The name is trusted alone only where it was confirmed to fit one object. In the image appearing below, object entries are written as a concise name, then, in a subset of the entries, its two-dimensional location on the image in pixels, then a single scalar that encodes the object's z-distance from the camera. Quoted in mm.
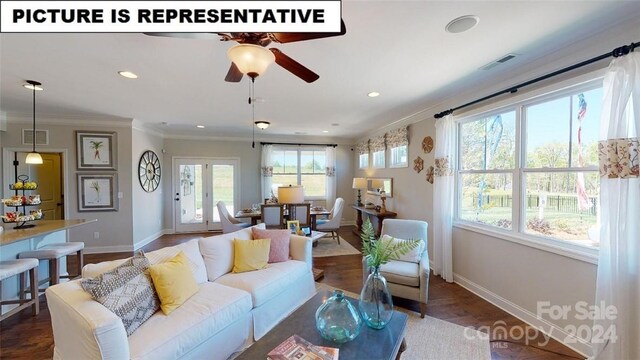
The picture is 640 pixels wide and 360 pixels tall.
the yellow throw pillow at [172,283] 1817
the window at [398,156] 4744
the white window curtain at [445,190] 3455
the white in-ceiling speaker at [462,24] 1730
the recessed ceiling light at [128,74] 2651
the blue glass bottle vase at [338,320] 1536
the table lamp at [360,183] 5966
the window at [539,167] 2175
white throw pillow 2881
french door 6539
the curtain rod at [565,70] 1747
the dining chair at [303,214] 4746
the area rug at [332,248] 4715
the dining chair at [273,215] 4508
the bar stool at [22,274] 2359
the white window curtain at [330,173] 7148
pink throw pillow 2865
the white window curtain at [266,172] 6762
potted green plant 1669
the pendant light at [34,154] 2959
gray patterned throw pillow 1549
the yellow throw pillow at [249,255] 2594
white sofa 1393
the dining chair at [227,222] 4918
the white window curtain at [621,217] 1708
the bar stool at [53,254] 2845
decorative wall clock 5355
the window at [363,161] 6578
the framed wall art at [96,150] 4676
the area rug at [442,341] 2021
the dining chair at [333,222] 5352
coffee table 1425
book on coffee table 1362
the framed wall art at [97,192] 4715
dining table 4976
